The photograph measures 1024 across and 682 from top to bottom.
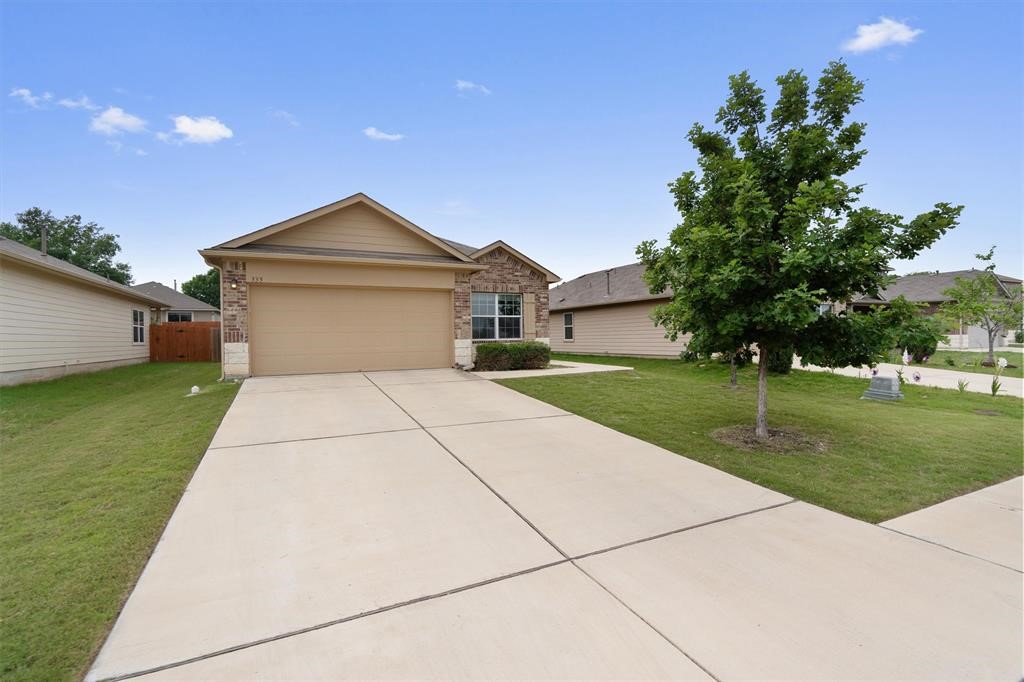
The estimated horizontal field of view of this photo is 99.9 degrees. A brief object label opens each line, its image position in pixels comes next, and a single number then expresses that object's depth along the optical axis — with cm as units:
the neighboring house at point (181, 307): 2855
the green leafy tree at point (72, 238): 3809
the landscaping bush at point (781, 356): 586
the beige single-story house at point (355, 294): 1057
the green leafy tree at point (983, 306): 1738
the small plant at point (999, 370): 1002
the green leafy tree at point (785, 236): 465
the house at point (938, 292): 2638
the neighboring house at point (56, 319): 1031
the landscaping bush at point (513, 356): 1270
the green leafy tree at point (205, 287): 5909
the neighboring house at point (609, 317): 1809
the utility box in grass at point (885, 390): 938
